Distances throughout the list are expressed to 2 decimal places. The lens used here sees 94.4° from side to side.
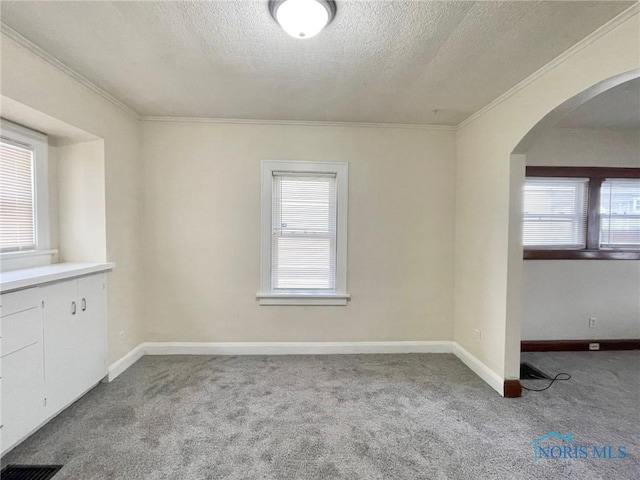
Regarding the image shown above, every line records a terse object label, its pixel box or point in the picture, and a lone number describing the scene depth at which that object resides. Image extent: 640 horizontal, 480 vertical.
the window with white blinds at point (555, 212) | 3.46
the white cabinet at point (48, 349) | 1.76
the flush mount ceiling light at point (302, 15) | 1.46
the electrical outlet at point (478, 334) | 2.88
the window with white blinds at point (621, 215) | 3.48
